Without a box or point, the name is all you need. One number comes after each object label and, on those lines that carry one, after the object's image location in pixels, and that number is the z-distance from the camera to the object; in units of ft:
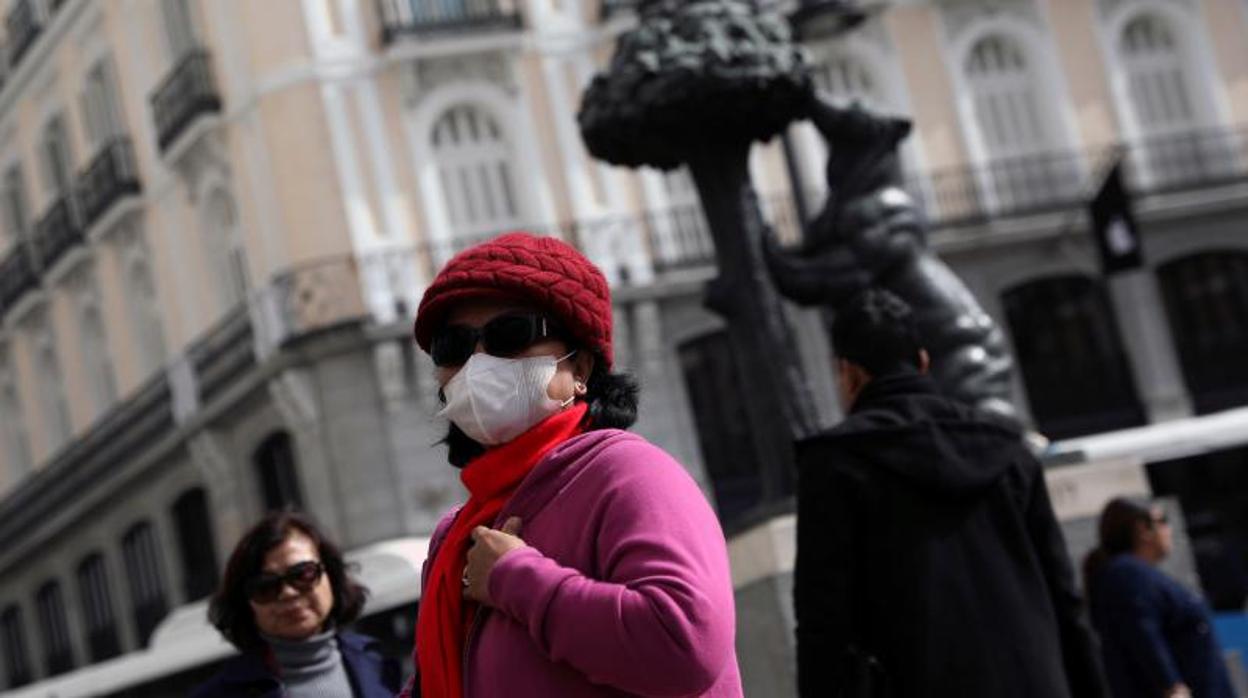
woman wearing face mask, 9.72
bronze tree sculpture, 26.86
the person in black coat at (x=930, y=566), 15.69
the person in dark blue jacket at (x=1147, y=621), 21.48
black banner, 93.09
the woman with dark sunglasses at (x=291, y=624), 17.28
